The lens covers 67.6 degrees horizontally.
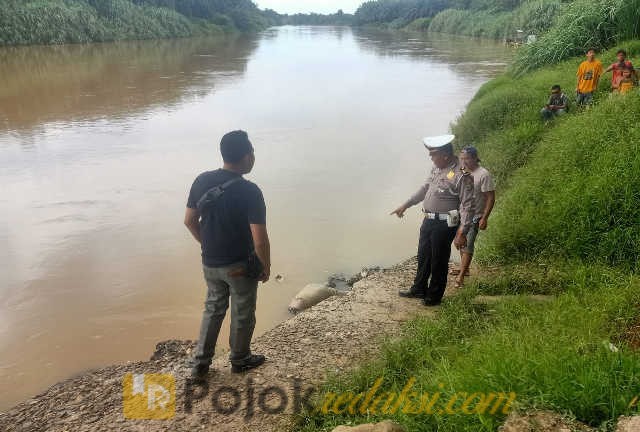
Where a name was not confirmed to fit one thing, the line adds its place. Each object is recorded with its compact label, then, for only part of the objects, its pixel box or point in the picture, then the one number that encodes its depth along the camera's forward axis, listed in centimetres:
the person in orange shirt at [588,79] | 931
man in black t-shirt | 326
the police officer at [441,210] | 432
